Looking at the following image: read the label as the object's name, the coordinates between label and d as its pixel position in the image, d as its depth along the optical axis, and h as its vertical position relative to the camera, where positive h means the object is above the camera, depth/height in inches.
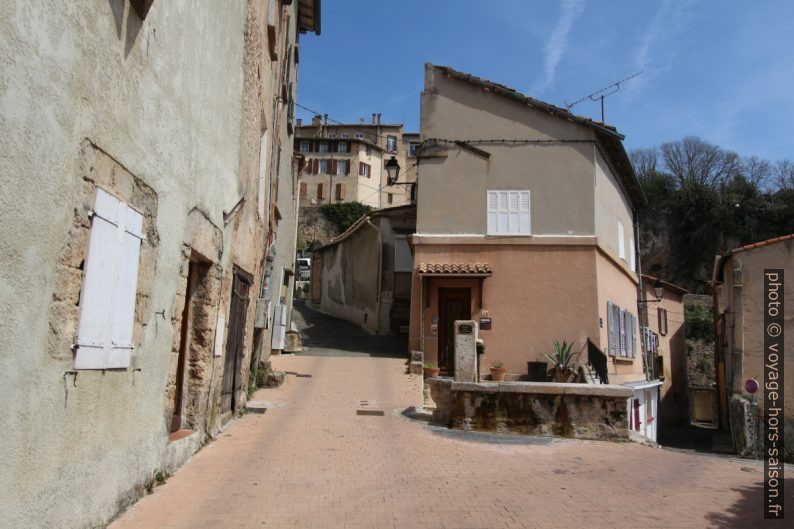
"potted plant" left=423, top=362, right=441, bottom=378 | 489.0 -30.0
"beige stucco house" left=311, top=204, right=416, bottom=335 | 842.2 +92.8
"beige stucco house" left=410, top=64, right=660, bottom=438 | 606.5 +118.6
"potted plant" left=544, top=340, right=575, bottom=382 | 526.3 -23.0
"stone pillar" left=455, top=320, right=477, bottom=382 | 408.8 -10.3
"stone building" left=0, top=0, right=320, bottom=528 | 122.6 +23.2
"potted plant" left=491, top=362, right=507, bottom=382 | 530.9 -31.2
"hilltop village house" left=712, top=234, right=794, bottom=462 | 530.3 +21.4
